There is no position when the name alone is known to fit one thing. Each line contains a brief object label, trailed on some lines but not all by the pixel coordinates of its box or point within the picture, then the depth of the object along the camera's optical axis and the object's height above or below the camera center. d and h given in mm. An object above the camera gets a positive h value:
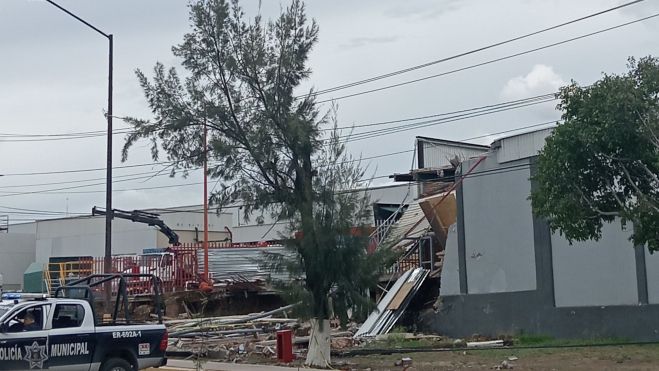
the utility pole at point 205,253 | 38938 +1626
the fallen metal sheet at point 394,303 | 32125 -640
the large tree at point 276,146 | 23078 +3709
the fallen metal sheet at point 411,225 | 36375 +2467
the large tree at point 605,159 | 17484 +2423
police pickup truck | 16375 -844
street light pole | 26562 +3098
